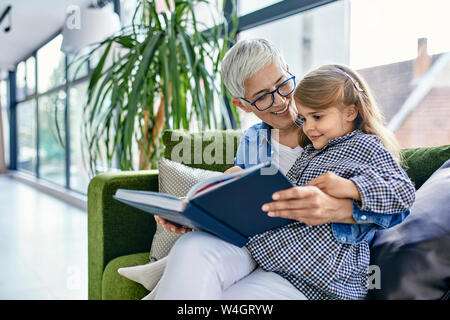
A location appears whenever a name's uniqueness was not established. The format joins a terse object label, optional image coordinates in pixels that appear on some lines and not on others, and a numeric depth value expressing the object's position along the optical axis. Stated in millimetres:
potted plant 1743
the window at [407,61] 1613
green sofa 1354
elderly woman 792
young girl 843
